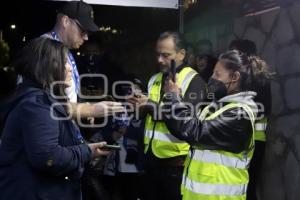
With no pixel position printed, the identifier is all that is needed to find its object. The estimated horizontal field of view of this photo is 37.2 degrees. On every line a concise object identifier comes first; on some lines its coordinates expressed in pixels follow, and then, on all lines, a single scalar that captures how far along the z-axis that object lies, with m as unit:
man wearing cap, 3.41
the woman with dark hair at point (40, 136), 2.39
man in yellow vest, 3.85
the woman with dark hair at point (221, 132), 3.04
